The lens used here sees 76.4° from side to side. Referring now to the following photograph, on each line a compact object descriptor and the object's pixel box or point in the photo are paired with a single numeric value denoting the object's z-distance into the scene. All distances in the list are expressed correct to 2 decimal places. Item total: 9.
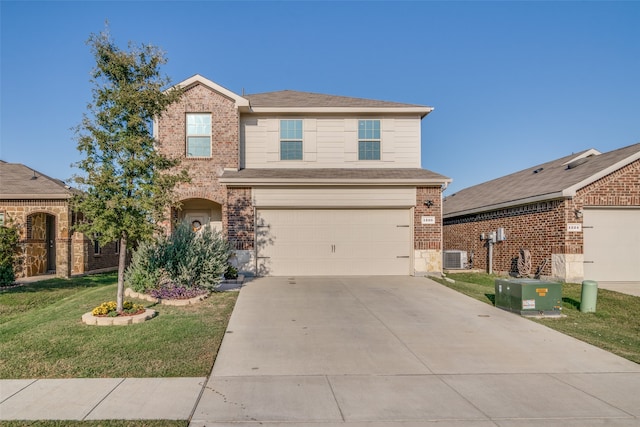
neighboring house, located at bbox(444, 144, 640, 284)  13.28
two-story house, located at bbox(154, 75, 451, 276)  13.86
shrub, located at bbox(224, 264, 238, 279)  12.63
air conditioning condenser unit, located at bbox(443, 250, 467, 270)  17.64
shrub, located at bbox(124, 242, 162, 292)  10.29
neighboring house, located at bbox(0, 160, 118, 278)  15.98
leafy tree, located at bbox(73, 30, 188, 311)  7.95
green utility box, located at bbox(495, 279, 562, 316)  9.09
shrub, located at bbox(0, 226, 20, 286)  13.31
